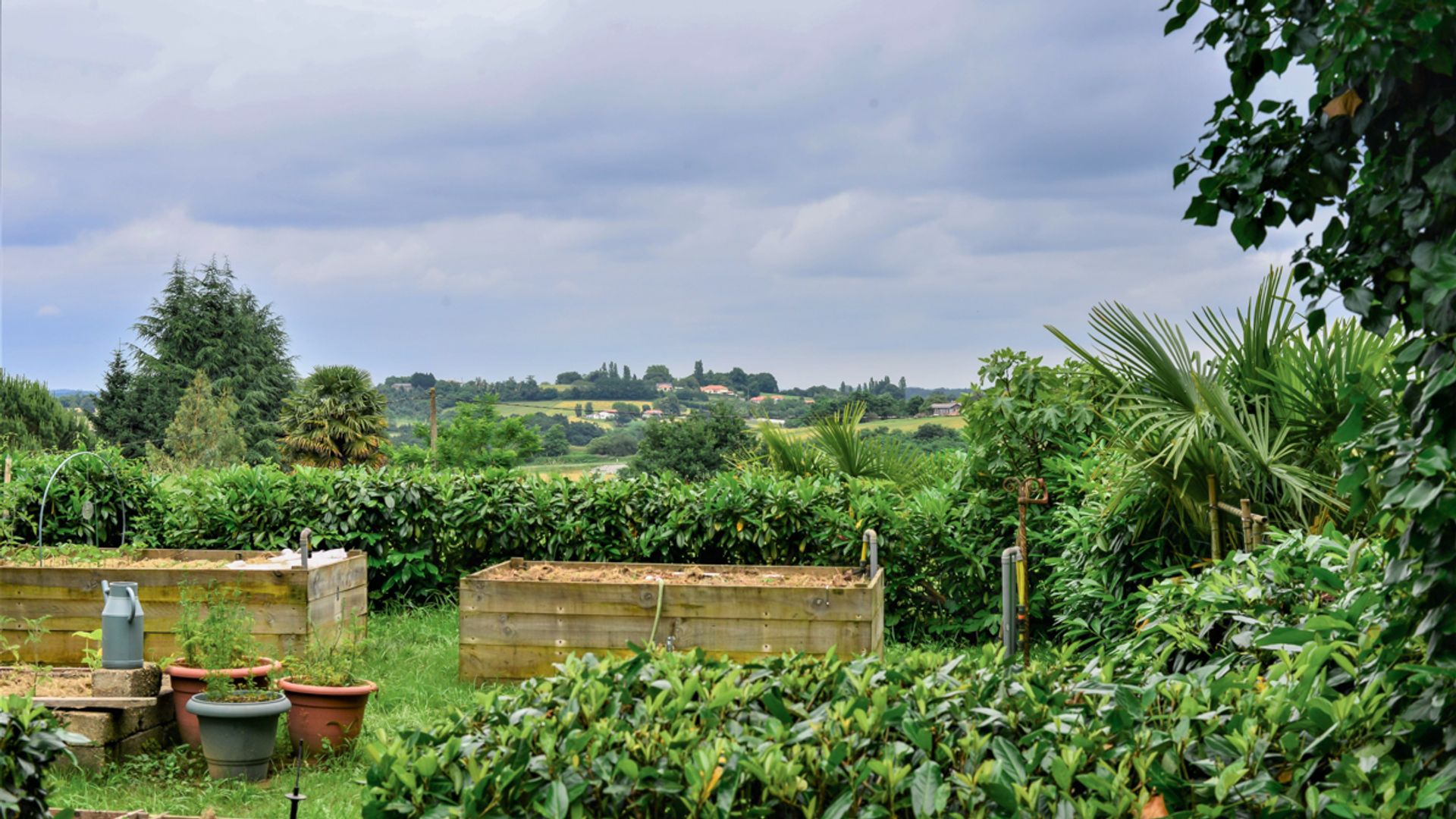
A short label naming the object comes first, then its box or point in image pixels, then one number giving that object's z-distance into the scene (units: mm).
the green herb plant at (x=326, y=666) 4910
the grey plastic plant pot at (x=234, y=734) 4539
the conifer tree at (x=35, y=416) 38656
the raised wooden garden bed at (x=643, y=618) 5949
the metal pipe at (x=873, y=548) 6332
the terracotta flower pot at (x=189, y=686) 4926
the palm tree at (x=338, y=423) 32156
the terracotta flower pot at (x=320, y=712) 4816
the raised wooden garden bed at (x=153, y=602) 6051
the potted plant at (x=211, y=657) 4934
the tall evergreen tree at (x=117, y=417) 45812
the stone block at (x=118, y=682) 4840
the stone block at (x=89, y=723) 4652
